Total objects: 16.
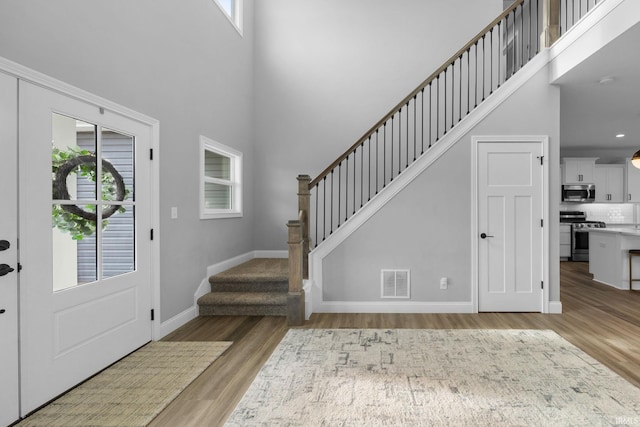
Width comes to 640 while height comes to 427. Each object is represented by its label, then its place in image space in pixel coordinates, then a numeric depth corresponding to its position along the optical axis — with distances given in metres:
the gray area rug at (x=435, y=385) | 2.29
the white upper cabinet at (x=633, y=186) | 9.22
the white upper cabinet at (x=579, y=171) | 9.19
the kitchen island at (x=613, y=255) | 5.79
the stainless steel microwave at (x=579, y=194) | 9.11
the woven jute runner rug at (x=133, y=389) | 2.27
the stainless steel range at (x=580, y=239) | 8.95
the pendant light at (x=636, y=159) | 5.75
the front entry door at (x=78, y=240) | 2.31
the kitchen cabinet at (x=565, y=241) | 9.09
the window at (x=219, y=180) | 4.63
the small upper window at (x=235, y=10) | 5.53
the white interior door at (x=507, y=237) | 4.52
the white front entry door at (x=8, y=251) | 2.13
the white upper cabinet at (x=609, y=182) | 9.26
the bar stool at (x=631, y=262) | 5.74
